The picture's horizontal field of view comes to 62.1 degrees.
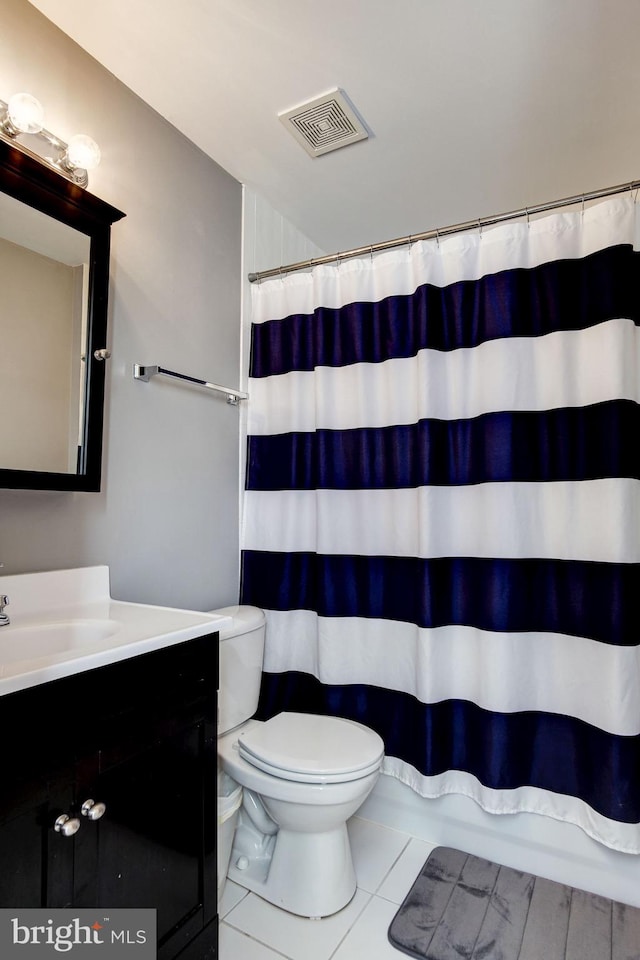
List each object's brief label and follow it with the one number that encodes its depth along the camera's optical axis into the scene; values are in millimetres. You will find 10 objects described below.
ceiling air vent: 1654
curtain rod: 1529
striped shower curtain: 1487
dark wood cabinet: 840
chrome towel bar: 1593
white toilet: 1411
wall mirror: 1230
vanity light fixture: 1213
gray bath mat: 1343
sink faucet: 1140
